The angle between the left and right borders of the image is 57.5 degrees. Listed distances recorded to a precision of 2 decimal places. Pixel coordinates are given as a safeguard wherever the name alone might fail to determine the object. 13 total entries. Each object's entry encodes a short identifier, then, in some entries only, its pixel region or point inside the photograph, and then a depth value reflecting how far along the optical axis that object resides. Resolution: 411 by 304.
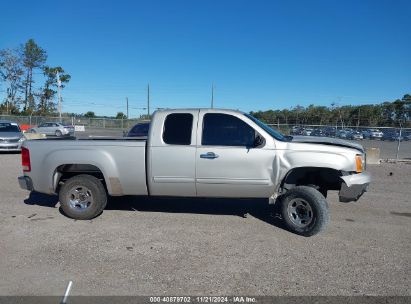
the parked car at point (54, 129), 36.03
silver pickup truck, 5.66
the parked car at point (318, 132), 22.52
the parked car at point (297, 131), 23.86
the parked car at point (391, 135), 19.79
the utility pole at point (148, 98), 71.68
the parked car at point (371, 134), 26.79
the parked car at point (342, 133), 23.14
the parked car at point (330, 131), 22.49
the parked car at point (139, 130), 11.91
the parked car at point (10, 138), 16.27
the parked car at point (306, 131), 23.62
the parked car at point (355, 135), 27.37
